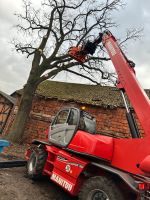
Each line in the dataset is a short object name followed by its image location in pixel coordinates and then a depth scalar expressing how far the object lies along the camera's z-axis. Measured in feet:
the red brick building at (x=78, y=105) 25.70
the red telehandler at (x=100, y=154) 10.04
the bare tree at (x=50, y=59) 30.16
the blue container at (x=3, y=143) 14.59
